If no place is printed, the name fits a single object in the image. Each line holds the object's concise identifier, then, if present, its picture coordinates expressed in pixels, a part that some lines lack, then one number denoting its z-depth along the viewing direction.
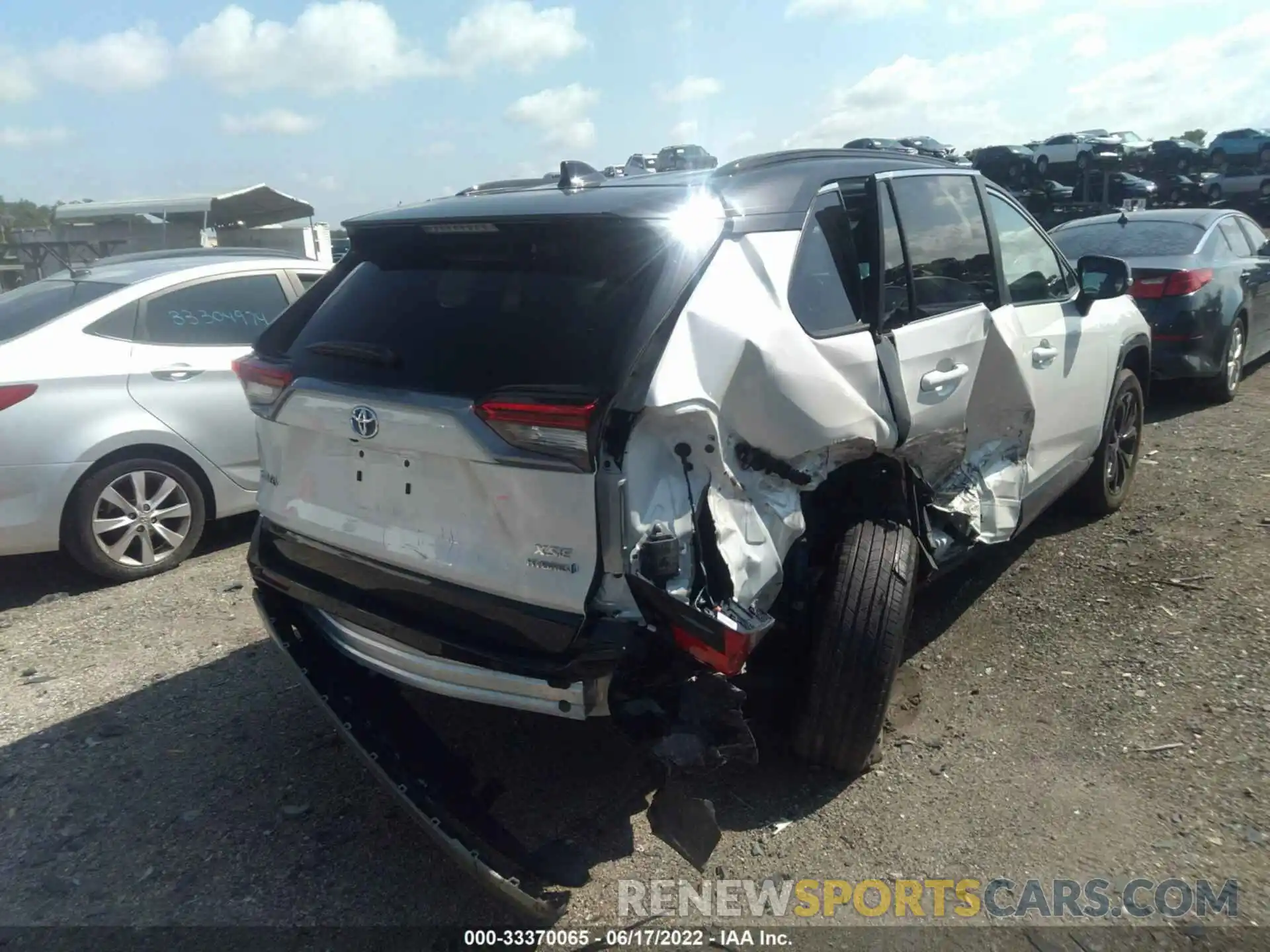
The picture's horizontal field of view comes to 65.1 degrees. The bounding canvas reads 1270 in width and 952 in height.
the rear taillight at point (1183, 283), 7.66
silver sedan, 4.95
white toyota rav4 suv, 2.51
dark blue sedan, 7.68
